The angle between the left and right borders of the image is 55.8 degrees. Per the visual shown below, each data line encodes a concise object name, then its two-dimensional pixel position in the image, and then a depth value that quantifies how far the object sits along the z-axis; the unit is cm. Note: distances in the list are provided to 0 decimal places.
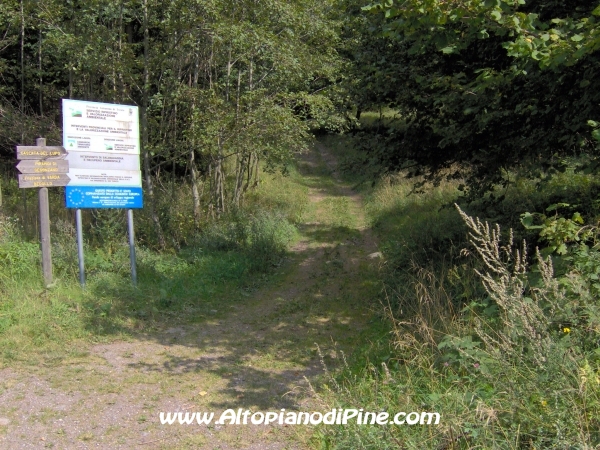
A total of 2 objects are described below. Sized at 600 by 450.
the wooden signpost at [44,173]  787
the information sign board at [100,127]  817
